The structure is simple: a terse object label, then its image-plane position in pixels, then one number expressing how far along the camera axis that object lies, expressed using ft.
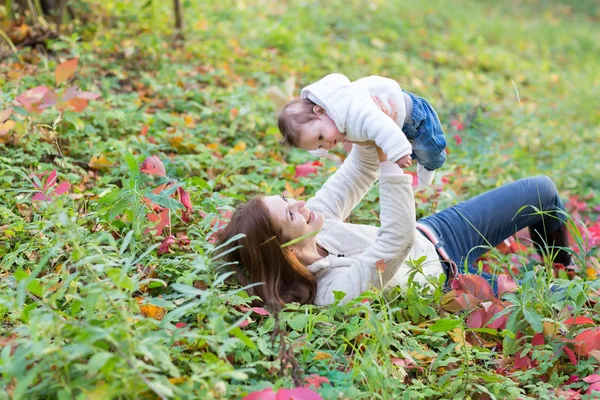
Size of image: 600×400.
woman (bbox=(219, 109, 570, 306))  6.62
